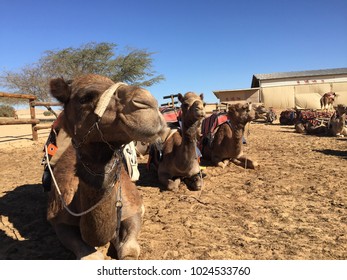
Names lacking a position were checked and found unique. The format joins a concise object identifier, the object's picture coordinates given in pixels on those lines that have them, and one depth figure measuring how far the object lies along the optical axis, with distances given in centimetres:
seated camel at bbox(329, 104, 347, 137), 1454
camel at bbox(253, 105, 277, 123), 2386
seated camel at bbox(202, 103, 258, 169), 778
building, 3145
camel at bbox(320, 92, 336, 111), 2750
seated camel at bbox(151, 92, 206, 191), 537
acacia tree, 2834
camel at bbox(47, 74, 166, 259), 193
